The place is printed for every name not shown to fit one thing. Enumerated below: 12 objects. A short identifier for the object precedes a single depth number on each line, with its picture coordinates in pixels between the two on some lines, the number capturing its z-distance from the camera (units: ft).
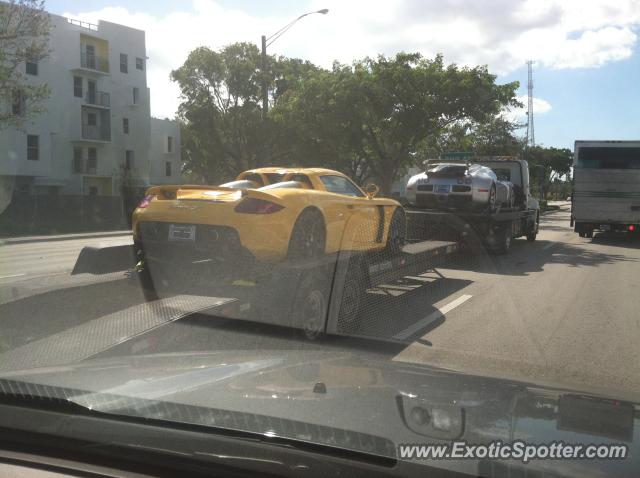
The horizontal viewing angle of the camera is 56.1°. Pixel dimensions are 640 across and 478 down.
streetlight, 66.74
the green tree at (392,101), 90.12
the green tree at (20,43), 81.97
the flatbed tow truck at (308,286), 19.12
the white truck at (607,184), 66.23
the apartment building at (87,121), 123.03
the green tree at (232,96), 141.90
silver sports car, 46.85
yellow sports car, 19.62
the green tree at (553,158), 211.82
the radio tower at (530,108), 239.19
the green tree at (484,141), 134.21
